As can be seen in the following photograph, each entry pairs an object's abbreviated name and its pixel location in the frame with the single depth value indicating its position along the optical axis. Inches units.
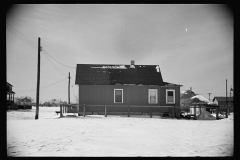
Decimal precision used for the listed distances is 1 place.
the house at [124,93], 874.8
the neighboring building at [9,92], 1791.3
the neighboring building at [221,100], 2966.8
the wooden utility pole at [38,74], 749.9
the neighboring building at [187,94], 3690.9
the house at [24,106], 1820.7
